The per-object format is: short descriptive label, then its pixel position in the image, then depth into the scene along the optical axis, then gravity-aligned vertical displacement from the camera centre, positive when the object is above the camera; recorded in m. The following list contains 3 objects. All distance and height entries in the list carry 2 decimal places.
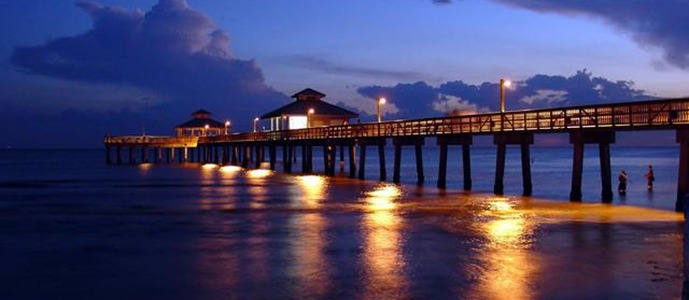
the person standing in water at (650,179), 37.22 -1.39
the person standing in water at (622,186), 34.45 -1.60
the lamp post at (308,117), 67.17 +3.38
